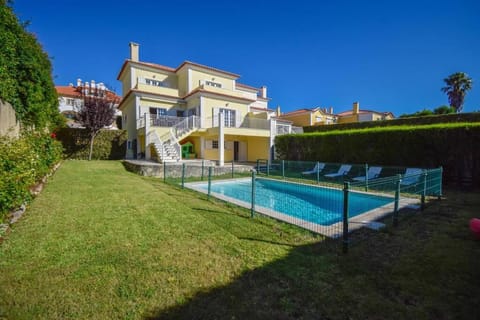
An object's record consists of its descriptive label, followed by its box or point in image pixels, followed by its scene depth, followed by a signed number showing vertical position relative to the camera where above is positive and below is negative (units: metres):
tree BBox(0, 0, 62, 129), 6.85 +3.11
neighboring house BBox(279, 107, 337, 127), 33.84 +6.36
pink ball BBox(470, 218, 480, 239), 4.33 -1.43
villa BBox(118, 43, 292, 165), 17.48 +3.77
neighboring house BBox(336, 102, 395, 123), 36.70 +7.13
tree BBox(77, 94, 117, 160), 18.06 +3.43
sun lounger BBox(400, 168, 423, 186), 7.16 -0.82
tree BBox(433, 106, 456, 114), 27.96 +6.22
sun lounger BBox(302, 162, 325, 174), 14.29 -0.89
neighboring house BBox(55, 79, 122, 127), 18.62 +5.49
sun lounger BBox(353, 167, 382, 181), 11.95 -0.95
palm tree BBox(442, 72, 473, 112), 33.28 +10.80
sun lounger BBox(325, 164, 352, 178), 13.15 -0.97
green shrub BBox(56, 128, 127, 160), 18.66 +0.96
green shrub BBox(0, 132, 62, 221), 4.02 -0.35
